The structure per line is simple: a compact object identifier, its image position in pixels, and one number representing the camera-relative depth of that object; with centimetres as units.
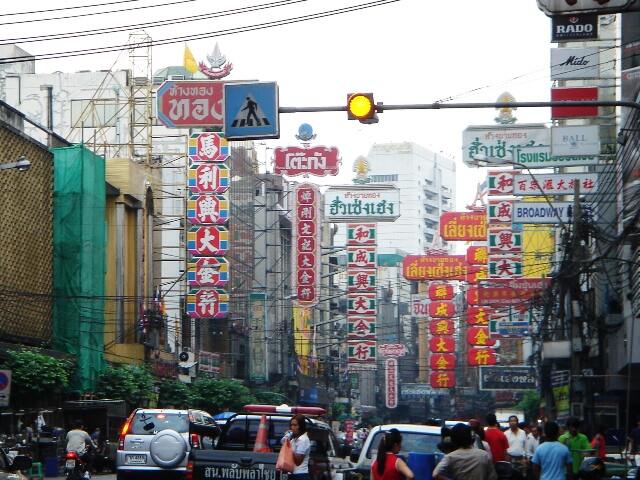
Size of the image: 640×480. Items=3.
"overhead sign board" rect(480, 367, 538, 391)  10106
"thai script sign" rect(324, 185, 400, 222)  10019
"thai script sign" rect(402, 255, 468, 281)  10112
